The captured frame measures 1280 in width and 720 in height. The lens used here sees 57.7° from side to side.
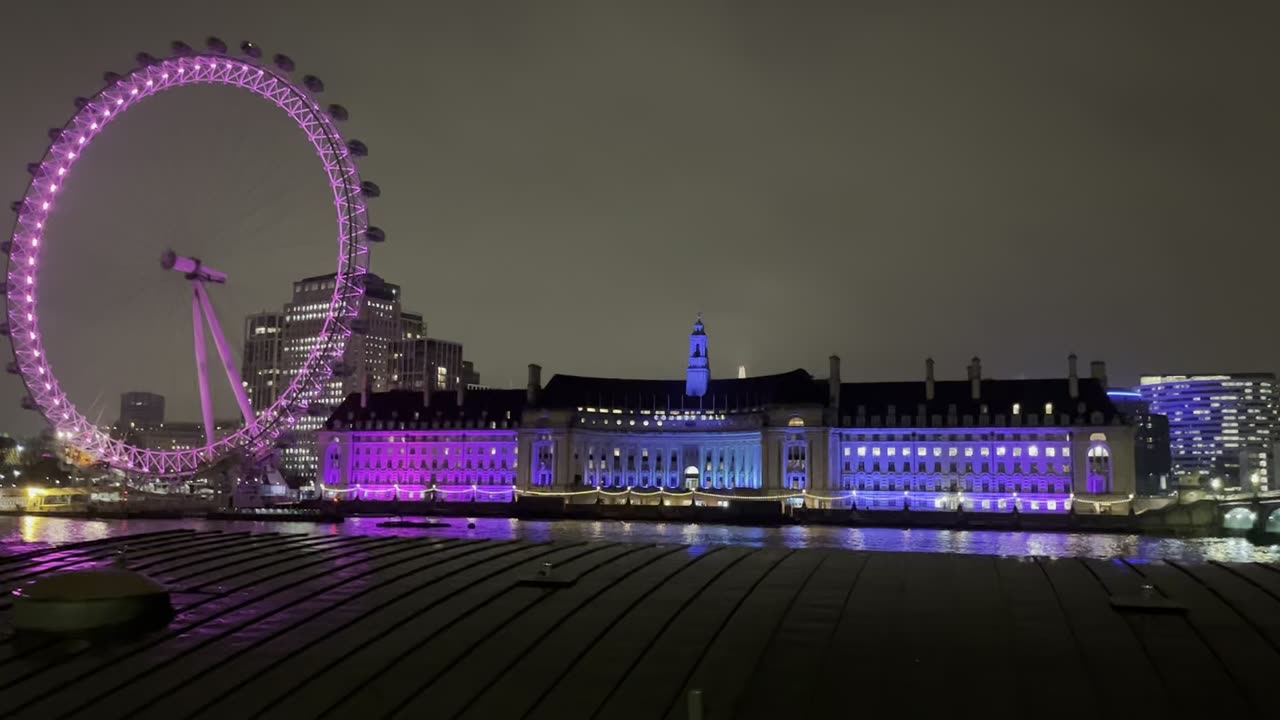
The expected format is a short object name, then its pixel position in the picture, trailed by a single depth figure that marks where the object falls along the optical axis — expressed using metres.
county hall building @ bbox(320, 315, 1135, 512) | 171.38
